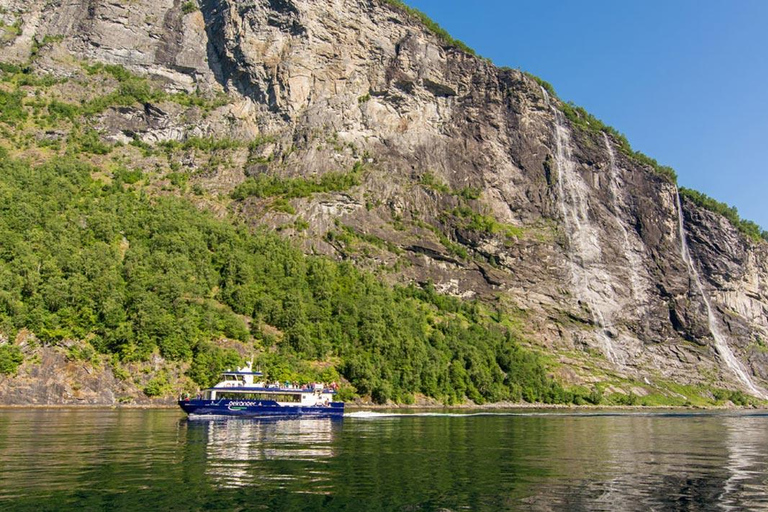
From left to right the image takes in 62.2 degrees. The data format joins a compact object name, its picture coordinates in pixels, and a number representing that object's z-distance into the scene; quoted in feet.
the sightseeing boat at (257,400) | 213.46
